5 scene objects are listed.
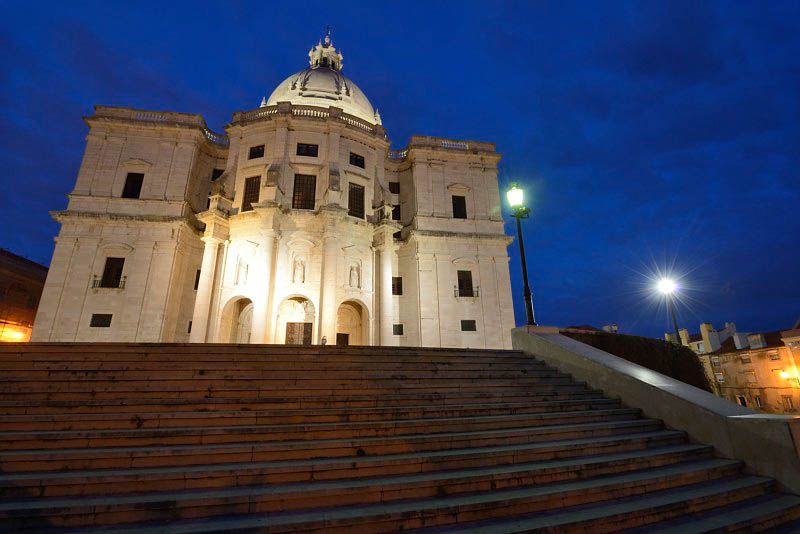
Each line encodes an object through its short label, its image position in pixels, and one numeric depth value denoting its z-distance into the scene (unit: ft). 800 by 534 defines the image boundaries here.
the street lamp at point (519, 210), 39.61
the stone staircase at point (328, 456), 14.38
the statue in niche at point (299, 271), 75.56
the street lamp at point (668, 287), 63.52
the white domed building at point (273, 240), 72.69
